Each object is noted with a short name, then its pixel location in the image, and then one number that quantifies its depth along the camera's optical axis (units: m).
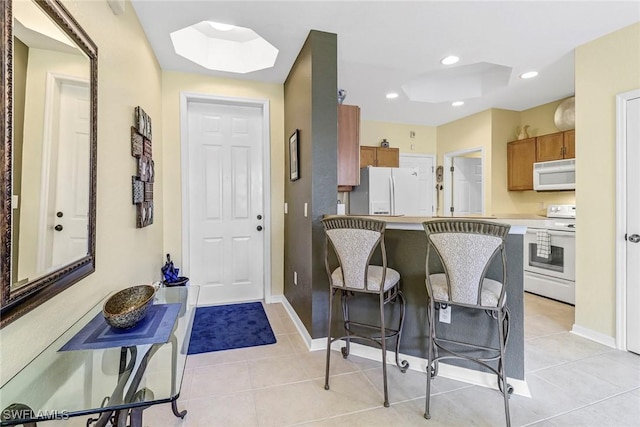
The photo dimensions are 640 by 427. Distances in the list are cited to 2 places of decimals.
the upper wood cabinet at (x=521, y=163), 4.20
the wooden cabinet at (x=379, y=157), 4.67
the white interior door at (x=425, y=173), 5.32
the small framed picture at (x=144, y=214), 2.19
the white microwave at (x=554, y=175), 3.65
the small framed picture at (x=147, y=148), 2.31
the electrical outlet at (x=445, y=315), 1.98
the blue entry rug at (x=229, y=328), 2.47
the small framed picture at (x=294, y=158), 2.77
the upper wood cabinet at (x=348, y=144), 2.96
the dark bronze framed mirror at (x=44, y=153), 0.85
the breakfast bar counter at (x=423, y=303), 1.82
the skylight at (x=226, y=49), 2.85
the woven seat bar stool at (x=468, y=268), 1.51
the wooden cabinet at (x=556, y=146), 3.78
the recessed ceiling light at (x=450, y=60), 2.86
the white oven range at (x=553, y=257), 3.38
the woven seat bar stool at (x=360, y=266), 1.78
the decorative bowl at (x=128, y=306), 1.12
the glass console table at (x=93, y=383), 0.80
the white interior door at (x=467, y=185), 5.23
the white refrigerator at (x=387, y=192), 4.03
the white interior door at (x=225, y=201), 3.36
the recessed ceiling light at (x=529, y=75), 3.22
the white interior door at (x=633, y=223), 2.29
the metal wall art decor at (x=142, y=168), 2.11
